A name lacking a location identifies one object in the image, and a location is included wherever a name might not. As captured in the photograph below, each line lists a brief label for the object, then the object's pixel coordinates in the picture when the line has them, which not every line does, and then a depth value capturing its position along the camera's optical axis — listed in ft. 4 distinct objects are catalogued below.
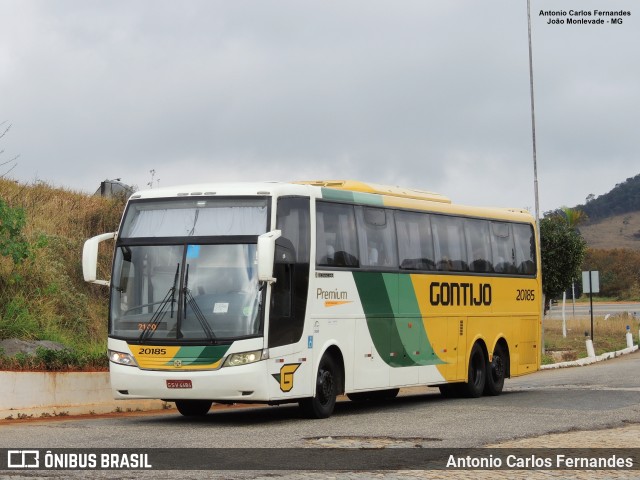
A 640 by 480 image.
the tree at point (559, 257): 194.18
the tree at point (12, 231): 73.92
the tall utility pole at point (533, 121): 154.61
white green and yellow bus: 54.24
